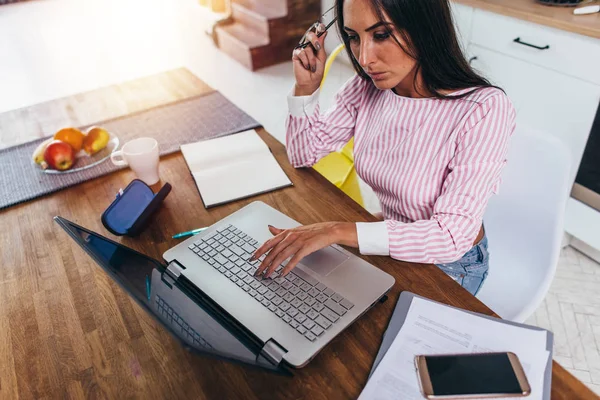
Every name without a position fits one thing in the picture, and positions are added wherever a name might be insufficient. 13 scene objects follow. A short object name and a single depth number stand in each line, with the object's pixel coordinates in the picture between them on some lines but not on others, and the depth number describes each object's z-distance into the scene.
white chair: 1.08
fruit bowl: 1.27
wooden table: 0.72
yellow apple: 1.34
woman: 0.93
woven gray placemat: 1.23
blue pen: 1.02
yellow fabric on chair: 1.58
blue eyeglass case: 1.02
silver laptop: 0.77
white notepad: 1.16
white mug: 1.16
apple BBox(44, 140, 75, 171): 1.25
